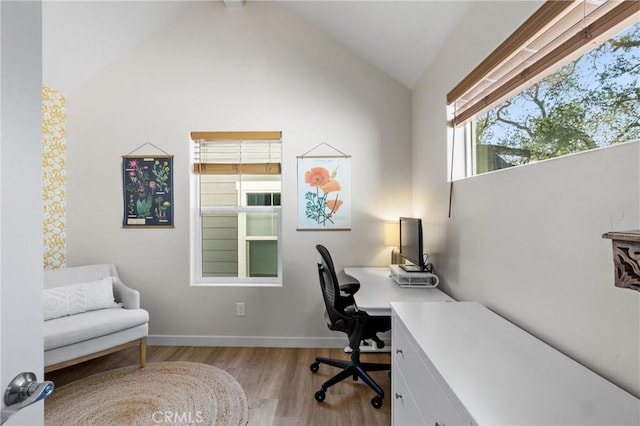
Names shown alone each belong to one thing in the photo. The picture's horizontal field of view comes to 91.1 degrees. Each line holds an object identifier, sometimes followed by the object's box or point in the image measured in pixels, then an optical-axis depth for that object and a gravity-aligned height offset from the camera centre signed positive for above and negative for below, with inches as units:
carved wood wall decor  24.4 -3.9
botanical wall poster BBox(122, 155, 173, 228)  120.0 +7.6
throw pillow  95.3 -27.9
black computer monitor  88.8 -10.3
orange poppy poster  119.7 +3.2
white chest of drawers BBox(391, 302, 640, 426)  29.9 -19.3
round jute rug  77.2 -50.9
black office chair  82.6 -30.6
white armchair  86.7 -32.5
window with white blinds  123.8 -1.4
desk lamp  117.9 -9.7
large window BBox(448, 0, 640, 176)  37.4 +19.3
